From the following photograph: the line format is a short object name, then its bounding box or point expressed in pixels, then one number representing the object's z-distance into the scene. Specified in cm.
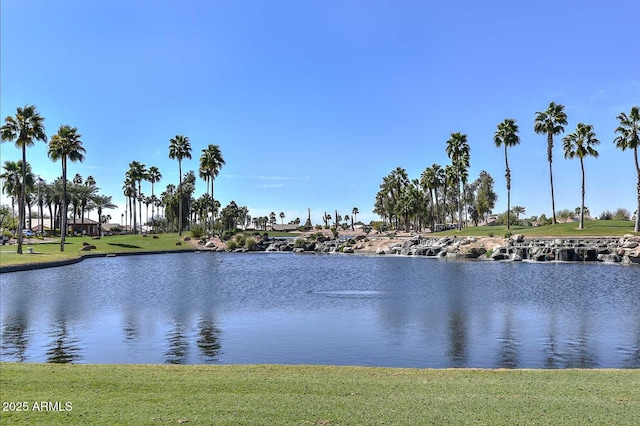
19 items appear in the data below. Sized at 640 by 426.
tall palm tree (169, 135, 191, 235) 10069
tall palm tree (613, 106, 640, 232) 6725
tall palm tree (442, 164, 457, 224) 10900
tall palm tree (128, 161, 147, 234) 11019
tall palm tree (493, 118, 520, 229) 8669
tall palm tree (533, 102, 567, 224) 7969
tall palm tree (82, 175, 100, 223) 11711
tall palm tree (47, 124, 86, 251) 6506
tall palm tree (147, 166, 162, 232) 12912
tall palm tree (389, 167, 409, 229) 14185
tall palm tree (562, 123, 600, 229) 7462
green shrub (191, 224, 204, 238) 9669
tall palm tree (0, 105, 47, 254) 5338
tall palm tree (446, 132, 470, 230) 9738
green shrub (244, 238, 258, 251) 9275
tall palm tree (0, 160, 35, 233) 8812
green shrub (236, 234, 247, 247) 9390
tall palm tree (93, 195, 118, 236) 12606
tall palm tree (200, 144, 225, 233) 9944
